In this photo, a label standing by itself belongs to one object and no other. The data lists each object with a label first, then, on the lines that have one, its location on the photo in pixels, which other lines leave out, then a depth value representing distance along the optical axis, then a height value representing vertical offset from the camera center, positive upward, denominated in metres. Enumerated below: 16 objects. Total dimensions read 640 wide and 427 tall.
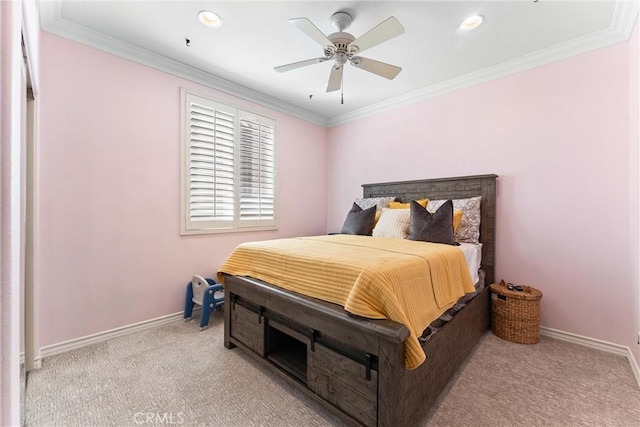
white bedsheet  2.25 -0.41
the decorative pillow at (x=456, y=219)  2.67 -0.08
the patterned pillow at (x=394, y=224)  2.73 -0.15
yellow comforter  1.34 -0.40
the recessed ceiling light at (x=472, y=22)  2.06 +1.50
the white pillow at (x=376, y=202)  3.41 +0.10
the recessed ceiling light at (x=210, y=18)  2.07 +1.51
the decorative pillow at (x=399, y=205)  3.10 +0.06
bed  1.27 -0.85
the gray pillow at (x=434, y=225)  2.40 -0.14
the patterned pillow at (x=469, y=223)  2.72 -0.13
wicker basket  2.31 -0.92
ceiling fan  1.75 +1.20
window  2.88 +0.48
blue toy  2.58 -0.90
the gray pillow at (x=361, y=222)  3.03 -0.15
